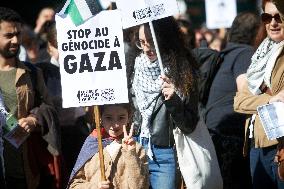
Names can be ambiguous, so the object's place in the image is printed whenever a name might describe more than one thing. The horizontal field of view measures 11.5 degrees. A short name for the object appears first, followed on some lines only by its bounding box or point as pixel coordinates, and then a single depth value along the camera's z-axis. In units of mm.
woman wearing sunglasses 10666
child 9908
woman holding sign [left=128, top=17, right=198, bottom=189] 10350
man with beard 12007
